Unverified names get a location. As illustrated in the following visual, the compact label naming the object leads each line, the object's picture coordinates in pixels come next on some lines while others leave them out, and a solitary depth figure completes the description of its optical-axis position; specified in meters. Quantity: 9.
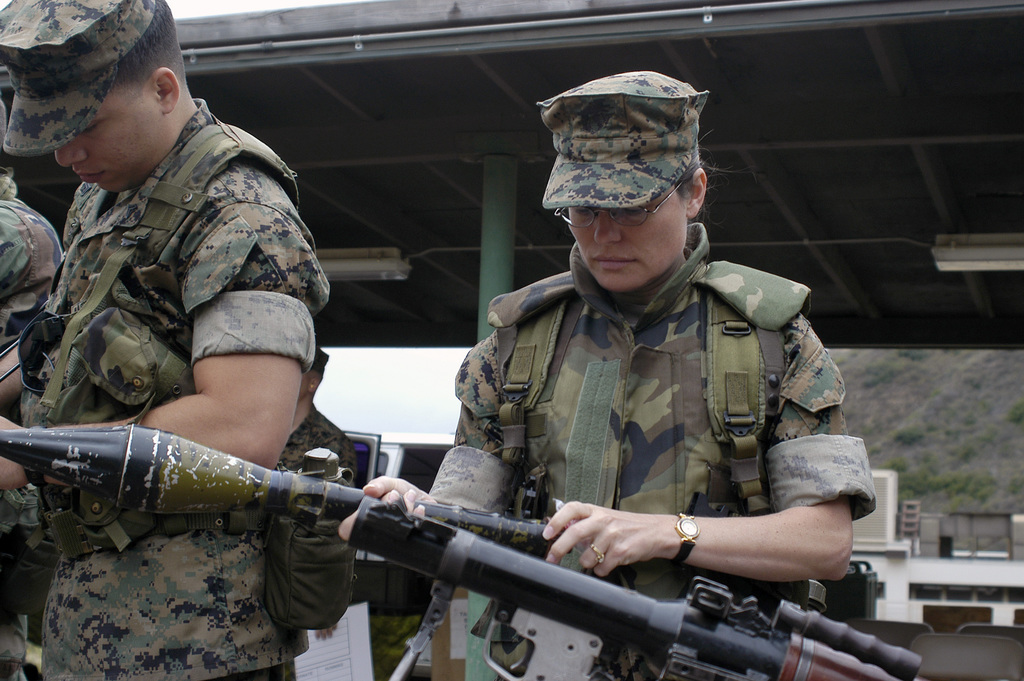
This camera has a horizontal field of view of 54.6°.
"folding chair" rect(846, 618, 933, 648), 7.79
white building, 16.32
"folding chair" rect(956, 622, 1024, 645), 8.25
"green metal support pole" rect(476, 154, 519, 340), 6.75
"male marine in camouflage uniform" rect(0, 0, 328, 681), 1.91
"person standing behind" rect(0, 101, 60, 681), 2.72
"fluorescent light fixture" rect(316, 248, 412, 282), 8.90
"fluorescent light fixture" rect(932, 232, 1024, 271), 7.53
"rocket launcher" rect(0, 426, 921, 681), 1.24
